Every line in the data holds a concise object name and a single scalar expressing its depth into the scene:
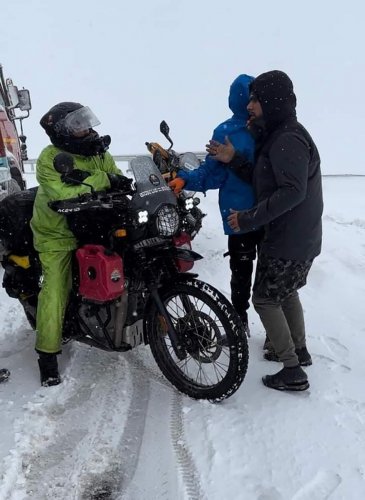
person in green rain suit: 3.48
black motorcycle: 3.09
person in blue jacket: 3.72
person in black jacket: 2.93
